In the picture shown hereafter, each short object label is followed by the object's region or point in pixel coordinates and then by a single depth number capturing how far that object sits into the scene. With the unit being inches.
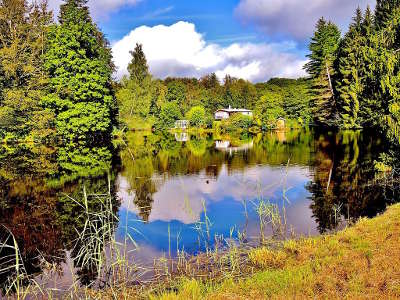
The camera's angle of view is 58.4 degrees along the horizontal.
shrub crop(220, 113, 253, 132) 2664.9
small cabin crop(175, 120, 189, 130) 2969.5
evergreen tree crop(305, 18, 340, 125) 2202.3
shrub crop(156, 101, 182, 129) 2829.7
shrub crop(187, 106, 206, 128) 2901.1
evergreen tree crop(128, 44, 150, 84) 2559.1
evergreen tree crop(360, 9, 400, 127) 614.2
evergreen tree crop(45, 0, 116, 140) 1307.8
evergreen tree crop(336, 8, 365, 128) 1797.0
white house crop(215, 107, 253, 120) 3380.9
